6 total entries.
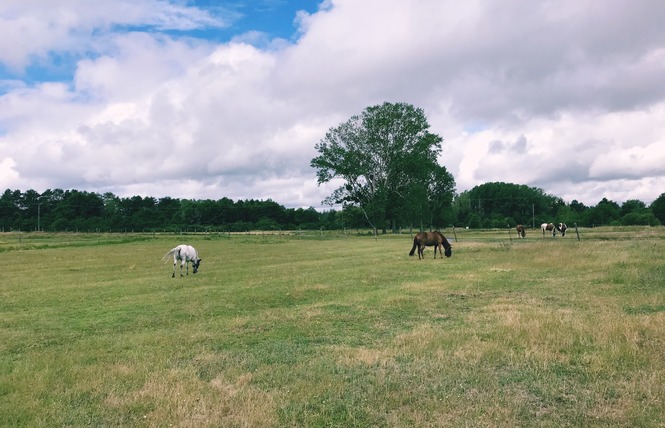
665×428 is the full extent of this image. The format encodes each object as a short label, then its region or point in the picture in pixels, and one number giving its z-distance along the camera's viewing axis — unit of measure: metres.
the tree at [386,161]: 71.81
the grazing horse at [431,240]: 28.05
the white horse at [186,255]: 22.59
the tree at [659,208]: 90.44
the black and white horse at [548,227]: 54.68
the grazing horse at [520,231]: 49.53
